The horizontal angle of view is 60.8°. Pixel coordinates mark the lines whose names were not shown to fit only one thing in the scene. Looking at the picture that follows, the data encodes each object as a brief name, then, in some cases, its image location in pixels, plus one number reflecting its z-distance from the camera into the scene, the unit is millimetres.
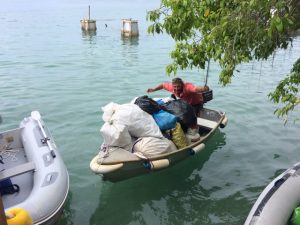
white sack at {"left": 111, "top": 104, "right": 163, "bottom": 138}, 4600
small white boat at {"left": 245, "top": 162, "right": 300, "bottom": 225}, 3304
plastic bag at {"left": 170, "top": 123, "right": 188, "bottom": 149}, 4990
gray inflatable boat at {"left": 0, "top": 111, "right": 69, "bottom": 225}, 3504
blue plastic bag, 4987
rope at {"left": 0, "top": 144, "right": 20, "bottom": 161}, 4809
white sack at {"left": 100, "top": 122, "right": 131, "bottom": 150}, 4397
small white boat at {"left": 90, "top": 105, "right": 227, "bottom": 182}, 4213
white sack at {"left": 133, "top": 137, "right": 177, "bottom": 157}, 4515
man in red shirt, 5805
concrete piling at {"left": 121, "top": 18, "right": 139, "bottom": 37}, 20750
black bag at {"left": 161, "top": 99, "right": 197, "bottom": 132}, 5308
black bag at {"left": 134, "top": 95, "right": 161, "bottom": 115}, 5082
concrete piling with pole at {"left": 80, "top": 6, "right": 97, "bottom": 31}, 22672
